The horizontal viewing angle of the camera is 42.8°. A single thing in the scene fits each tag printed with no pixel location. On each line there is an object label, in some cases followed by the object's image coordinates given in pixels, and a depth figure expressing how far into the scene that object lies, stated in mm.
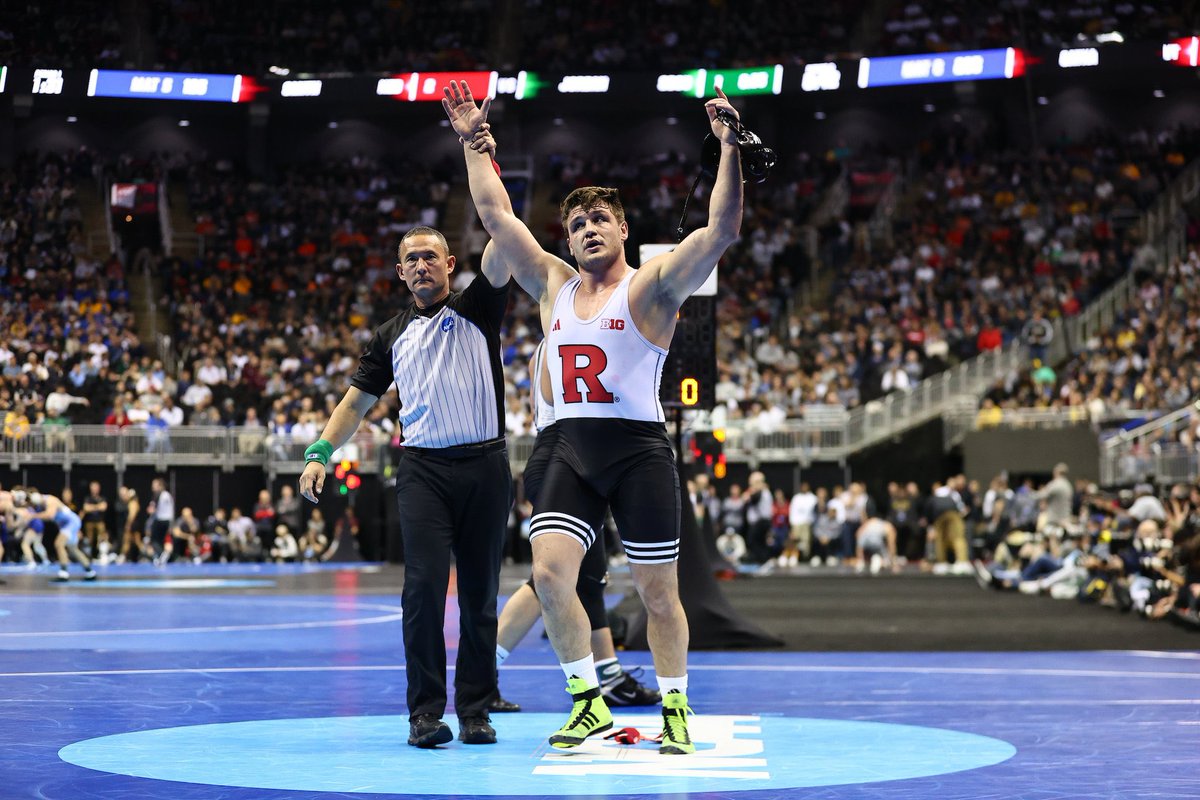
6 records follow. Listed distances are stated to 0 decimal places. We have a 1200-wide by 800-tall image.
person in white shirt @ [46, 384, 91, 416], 29781
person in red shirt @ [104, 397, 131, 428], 30203
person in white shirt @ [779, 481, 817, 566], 29609
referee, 6688
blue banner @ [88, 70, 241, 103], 40594
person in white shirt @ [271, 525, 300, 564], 29906
